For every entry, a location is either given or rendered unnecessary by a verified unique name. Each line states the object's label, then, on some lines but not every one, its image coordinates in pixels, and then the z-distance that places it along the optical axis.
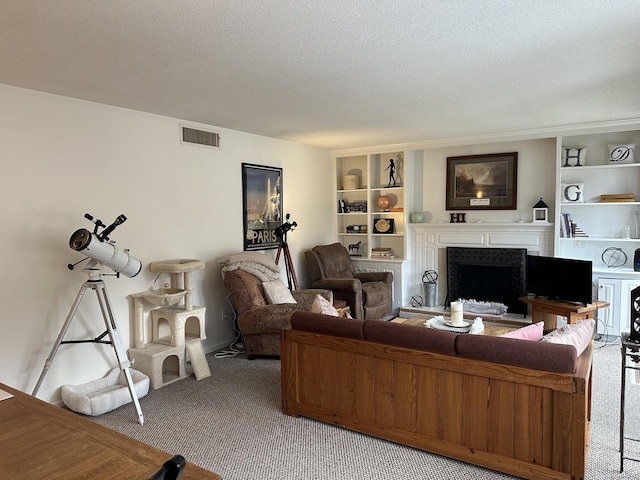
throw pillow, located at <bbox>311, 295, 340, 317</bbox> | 3.35
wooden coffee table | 3.74
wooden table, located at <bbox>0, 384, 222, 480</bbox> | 1.18
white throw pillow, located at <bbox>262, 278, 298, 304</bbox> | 4.64
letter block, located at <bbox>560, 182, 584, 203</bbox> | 5.38
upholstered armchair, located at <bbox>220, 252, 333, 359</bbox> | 4.36
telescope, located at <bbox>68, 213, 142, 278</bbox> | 3.07
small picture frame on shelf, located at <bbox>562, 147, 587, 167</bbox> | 5.34
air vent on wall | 4.50
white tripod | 3.16
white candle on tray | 3.81
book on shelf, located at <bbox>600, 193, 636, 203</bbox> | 5.07
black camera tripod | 5.51
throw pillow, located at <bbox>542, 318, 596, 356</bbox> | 2.47
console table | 4.58
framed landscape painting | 5.94
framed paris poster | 5.25
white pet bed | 3.27
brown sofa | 2.32
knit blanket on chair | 4.64
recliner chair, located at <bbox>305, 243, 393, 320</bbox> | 5.45
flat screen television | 4.62
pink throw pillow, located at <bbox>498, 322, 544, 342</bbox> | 2.63
